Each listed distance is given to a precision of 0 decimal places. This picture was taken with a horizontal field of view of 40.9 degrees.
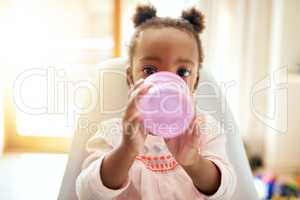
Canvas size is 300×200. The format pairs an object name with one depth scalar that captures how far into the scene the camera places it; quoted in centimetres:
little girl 58
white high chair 82
